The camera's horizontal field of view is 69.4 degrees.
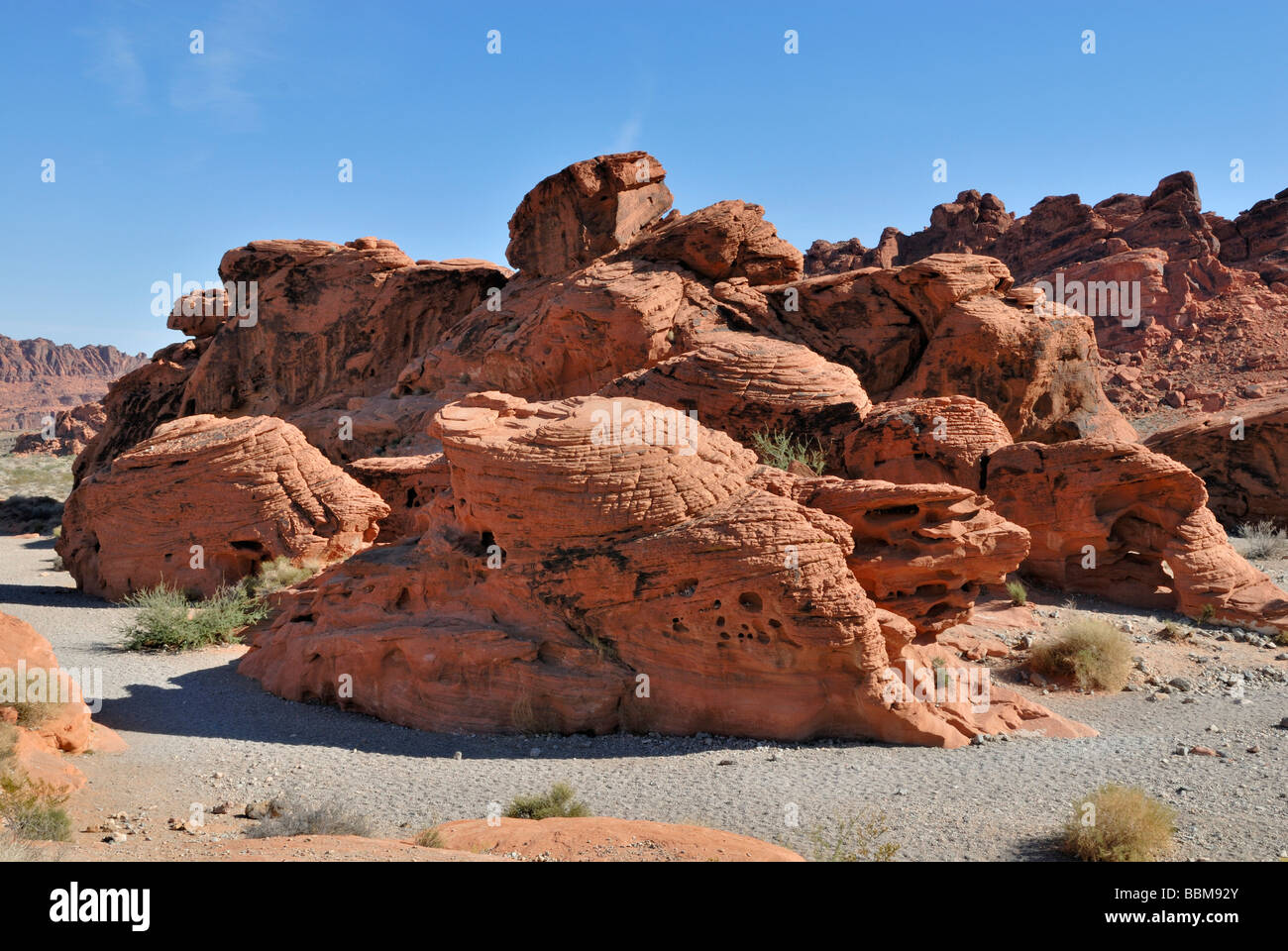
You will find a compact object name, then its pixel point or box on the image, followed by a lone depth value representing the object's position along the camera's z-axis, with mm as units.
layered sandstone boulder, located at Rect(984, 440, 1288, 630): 13141
